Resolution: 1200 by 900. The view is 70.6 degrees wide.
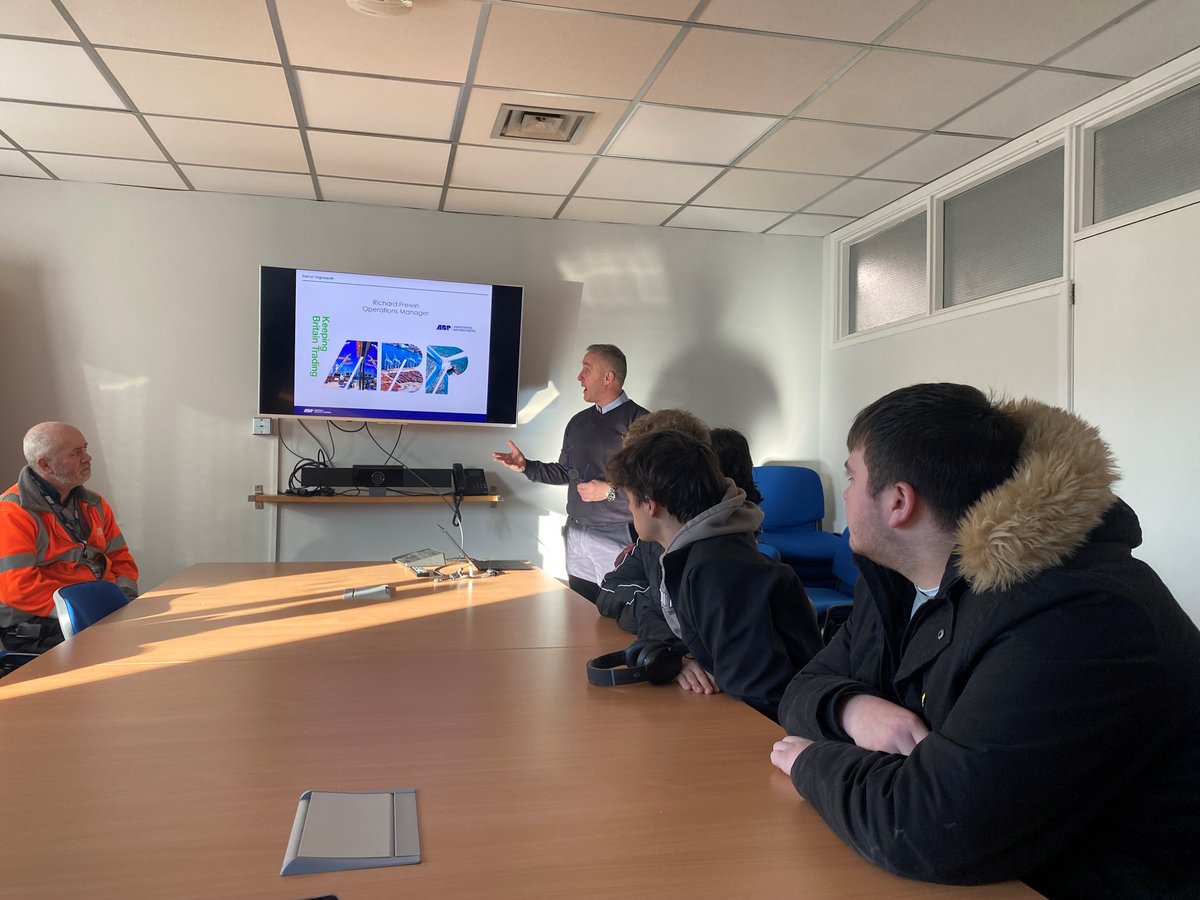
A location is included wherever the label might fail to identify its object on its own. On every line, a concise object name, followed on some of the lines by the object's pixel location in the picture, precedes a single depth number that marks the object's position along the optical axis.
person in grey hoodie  1.68
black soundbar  4.85
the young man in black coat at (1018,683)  0.93
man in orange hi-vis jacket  3.02
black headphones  1.69
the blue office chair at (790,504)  5.06
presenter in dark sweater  4.49
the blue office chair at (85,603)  2.37
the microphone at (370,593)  2.73
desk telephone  4.99
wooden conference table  0.94
